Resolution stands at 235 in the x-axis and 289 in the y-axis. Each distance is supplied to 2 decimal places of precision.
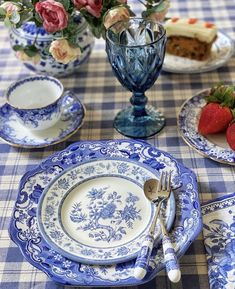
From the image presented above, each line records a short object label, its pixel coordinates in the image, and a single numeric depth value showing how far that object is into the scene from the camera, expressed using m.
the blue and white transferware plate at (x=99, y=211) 0.71
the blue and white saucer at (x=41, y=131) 0.95
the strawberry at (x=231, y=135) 0.86
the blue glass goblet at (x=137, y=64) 0.88
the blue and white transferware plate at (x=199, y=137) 0.88
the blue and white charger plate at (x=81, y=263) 0.67
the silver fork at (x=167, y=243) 0.63
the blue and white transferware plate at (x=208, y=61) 1.12
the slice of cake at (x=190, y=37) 1.15
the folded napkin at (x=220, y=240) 0.68
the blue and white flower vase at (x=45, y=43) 1.06
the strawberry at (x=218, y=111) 0.89
